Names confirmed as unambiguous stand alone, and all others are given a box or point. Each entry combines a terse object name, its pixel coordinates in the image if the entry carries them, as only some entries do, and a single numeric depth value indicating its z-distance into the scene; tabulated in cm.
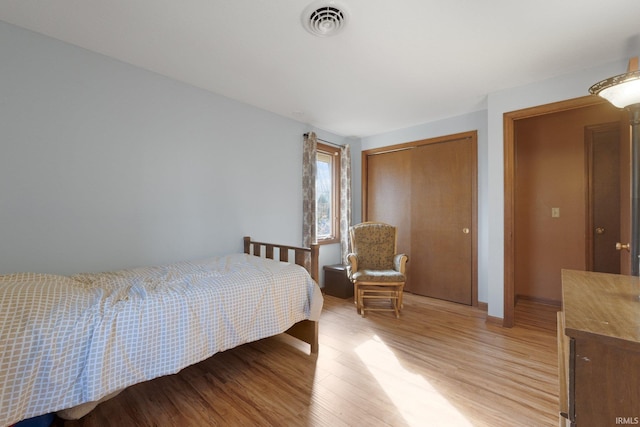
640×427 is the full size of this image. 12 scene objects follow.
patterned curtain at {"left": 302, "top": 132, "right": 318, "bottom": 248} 356
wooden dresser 61
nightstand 363
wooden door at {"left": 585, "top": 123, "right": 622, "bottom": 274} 309
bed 114
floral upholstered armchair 300
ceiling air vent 160
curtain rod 392
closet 337
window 403
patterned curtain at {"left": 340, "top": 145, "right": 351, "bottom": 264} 408
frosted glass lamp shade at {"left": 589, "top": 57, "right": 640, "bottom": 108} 109
